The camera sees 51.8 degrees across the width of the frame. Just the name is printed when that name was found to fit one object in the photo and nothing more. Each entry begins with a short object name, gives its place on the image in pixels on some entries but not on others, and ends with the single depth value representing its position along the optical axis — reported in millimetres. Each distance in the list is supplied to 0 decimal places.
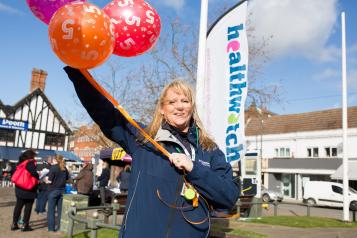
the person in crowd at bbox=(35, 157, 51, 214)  11227
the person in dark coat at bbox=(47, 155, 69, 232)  8469
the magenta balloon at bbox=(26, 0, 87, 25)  2809
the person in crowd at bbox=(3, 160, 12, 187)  26748
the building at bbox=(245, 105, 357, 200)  32562
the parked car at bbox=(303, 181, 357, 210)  24266
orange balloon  2311
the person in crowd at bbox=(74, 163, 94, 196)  11062
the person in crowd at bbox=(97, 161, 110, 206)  13254
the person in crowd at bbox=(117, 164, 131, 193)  14453
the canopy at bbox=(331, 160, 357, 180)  29203
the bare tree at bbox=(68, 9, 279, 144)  18703
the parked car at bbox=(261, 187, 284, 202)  28359
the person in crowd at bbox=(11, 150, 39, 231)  8102
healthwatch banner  7375
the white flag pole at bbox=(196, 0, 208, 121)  6367
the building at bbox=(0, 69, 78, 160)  32438
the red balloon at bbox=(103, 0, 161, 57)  2906
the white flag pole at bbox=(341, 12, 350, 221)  12836
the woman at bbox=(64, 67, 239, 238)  2076
